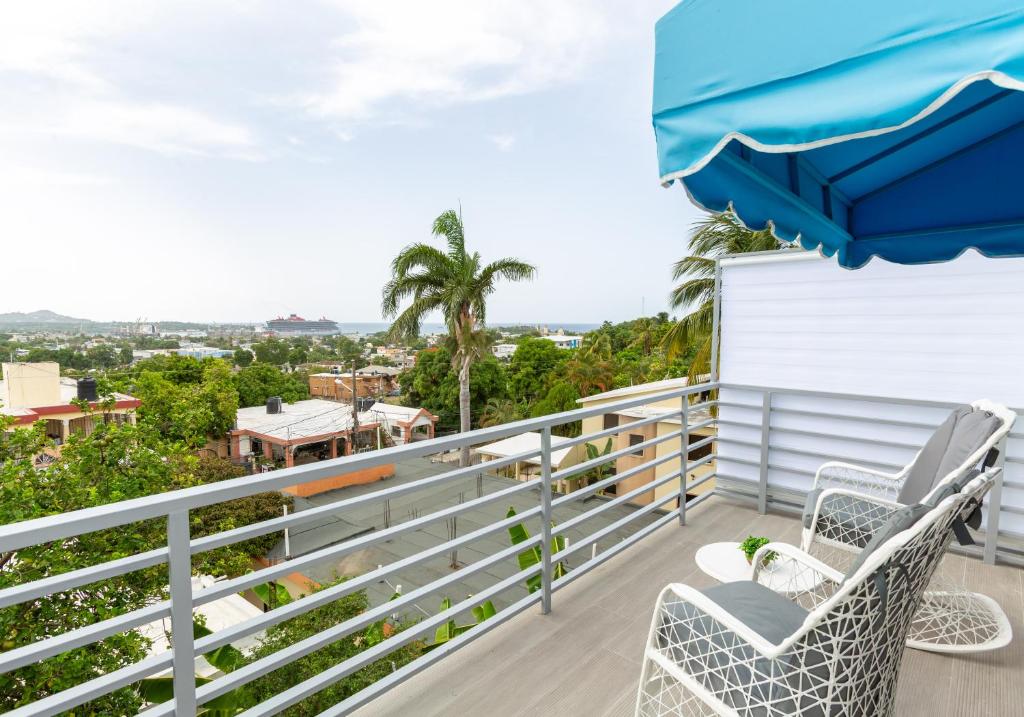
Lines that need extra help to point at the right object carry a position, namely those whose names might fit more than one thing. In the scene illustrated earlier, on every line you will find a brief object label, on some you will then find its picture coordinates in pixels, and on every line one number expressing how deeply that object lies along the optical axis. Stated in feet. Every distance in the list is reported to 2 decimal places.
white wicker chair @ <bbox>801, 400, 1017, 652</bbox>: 7.51
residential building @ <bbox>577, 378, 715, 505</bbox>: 50.87
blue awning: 3.00
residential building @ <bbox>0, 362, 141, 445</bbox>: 73.56
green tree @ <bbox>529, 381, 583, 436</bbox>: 91.17
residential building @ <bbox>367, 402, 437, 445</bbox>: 108.17
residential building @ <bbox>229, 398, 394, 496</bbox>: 99.60
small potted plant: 8.36
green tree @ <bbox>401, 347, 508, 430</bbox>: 127.24
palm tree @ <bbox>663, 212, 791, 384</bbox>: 45.27
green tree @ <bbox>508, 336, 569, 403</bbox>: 131.44
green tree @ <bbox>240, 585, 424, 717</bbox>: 16.51
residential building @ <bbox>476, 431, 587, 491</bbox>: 63.93
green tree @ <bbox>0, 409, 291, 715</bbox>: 16.35
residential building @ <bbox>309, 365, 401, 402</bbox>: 160.15
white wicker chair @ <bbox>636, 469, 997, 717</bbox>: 3.99
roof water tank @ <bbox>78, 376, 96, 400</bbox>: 59.49
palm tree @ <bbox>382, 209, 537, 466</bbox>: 56.18
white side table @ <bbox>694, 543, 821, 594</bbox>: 7.96
